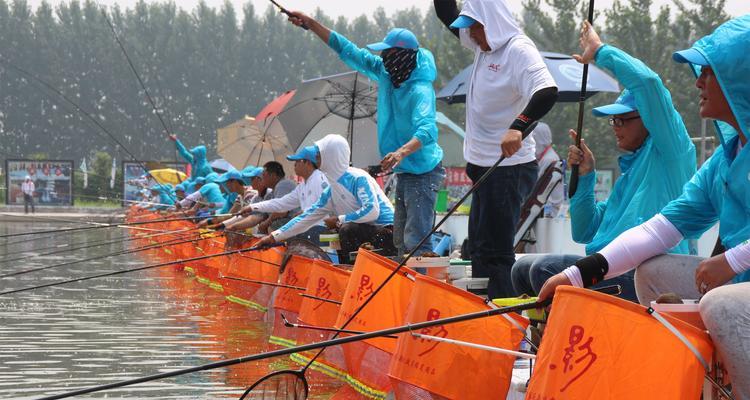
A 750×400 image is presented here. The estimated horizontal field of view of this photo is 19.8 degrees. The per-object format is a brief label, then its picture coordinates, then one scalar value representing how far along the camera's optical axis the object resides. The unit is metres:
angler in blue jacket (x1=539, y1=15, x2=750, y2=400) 5.76
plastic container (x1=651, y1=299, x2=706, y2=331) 6.13
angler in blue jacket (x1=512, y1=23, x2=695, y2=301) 8.97
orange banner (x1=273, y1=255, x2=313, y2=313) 14.26
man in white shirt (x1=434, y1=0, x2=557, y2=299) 11.02
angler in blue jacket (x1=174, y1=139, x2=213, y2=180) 48.08
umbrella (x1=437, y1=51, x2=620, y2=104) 23.58
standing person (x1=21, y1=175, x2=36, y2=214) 89.81
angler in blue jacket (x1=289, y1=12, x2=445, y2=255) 13.88
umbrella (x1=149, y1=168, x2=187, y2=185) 77.98
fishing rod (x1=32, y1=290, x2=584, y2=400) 6.44
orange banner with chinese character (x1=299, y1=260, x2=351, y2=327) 11.97
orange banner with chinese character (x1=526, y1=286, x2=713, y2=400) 5.79
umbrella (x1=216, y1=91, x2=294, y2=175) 39.18
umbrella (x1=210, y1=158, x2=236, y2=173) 62.90
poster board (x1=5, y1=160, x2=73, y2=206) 97.41
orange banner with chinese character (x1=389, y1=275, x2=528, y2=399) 7.80
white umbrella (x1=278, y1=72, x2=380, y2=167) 28.06
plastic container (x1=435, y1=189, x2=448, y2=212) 33.07
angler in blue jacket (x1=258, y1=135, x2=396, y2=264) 16.13
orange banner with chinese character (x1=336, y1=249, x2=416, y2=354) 9.73
